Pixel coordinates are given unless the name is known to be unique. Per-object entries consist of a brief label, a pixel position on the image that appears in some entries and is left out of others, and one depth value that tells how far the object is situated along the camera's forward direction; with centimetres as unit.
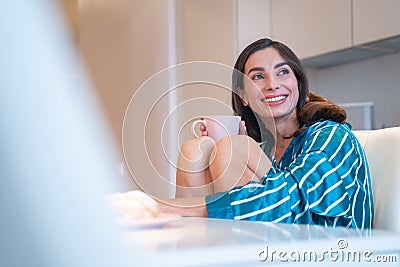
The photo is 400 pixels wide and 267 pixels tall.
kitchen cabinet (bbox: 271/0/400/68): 211
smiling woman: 100
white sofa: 115
